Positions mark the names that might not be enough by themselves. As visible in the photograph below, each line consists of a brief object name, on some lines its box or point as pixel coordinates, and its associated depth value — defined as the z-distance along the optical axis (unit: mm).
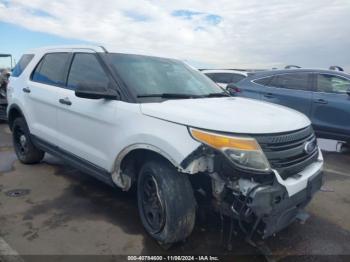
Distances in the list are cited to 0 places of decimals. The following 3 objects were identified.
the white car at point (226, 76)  11041
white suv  2609
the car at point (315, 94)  6344
